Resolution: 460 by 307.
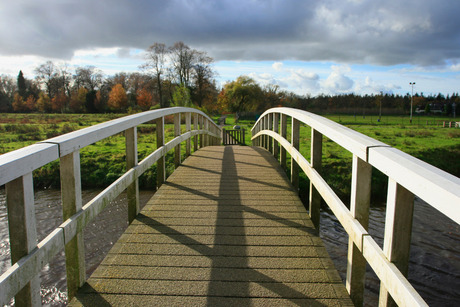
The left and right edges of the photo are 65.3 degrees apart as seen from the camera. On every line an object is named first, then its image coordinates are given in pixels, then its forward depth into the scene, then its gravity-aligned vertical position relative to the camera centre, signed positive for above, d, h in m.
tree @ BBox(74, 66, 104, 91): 65.88 +4.70
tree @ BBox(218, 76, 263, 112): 55.47 +1.41
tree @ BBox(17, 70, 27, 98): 74.04 +4.33
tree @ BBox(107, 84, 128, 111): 53.97 +0.66
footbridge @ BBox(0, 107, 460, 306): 1.67 -1.10
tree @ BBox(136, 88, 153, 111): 52.94 +0.71
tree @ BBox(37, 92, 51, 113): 58.75 -0.05
